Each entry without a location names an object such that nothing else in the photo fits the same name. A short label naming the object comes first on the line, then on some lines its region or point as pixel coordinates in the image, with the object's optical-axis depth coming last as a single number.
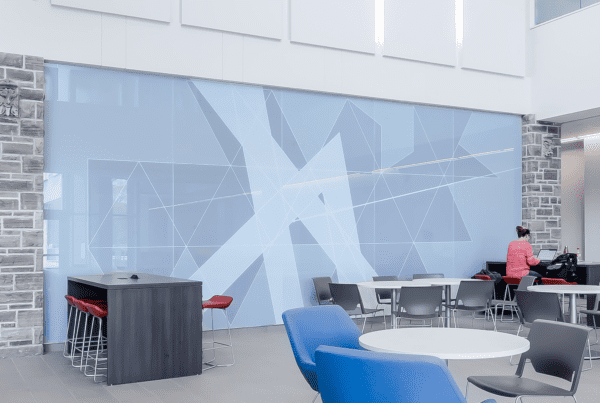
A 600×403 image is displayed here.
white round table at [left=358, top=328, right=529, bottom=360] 2.88
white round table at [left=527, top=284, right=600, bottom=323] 6.04
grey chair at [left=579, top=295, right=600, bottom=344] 6.36
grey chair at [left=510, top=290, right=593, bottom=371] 5.70
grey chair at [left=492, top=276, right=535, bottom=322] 7.35
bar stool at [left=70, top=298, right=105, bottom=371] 5.68
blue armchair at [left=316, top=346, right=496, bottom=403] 2.09
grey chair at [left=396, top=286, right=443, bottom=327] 6.48
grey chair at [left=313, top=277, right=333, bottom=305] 8.19
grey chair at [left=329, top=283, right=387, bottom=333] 6.97
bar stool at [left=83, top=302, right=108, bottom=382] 5.30
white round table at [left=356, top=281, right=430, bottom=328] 6.80
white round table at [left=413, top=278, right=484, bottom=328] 7.42
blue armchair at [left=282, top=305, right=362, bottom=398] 3.54
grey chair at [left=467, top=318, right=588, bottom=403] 3.16
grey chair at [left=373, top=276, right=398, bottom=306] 8.34
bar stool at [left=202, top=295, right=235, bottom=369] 6.12
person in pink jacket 8.50
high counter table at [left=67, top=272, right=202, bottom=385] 5.27
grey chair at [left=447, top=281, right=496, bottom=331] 7.07
